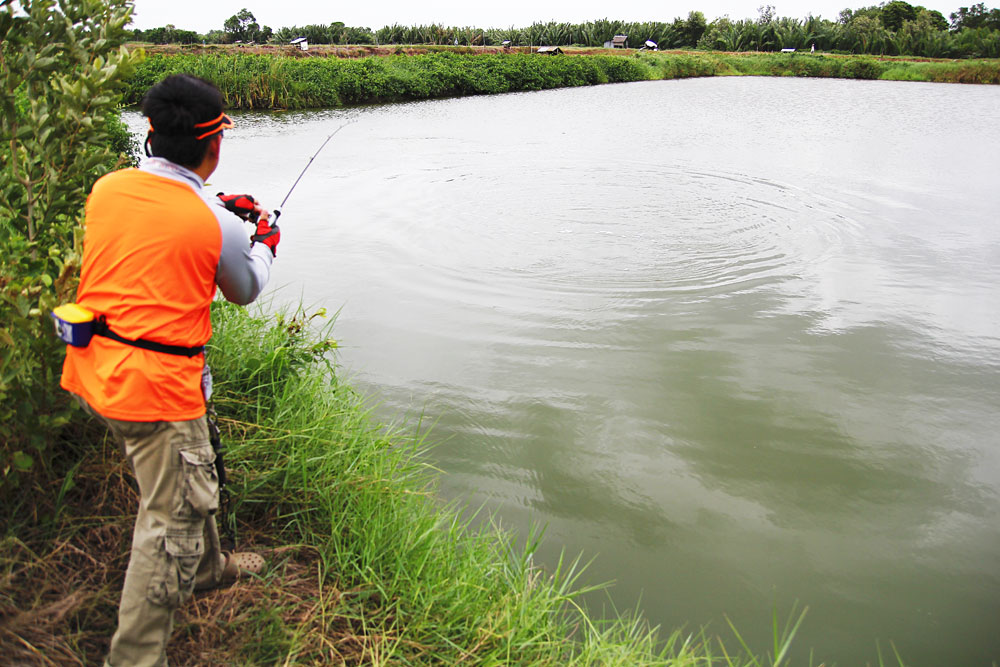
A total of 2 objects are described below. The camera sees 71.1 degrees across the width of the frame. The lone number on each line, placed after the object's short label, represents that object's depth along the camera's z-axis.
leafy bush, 2.34
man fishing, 1.93
